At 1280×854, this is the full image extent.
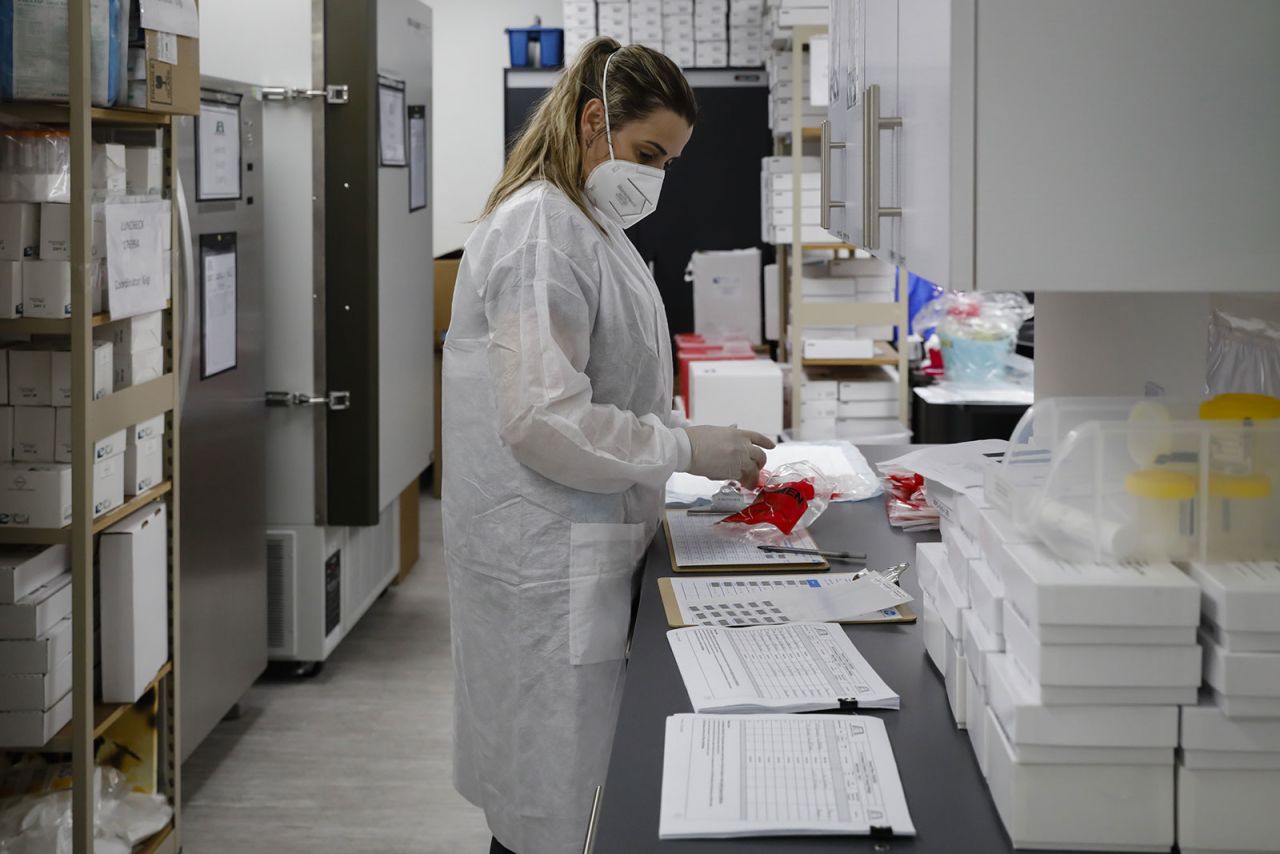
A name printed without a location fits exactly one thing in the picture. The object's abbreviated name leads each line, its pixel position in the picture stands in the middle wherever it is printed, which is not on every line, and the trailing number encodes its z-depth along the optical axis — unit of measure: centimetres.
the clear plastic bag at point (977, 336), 479
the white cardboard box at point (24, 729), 220
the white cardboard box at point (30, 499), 221
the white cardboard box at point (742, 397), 500
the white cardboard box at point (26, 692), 219
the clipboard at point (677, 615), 178
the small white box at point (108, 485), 229
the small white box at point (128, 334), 241
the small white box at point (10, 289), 215
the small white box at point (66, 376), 224
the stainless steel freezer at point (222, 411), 301
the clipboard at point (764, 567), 207
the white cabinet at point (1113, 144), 107
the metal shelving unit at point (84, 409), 210
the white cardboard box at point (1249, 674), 104
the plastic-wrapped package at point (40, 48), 210
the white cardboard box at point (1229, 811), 107
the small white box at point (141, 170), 245
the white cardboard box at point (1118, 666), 107
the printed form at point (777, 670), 145
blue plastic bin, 677
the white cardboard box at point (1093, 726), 108
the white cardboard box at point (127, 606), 240
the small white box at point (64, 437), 226
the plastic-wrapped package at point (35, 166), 218
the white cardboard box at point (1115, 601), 107
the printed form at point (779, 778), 117
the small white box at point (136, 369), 242
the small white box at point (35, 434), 226
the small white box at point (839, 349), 502
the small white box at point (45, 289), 217
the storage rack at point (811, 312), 495
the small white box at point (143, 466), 244
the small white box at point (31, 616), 217
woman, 195
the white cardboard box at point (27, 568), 215
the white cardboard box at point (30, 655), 218
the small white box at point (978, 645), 121
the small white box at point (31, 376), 225
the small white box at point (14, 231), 216
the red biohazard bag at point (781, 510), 223
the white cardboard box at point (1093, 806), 109
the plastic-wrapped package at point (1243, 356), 147
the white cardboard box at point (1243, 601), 104
